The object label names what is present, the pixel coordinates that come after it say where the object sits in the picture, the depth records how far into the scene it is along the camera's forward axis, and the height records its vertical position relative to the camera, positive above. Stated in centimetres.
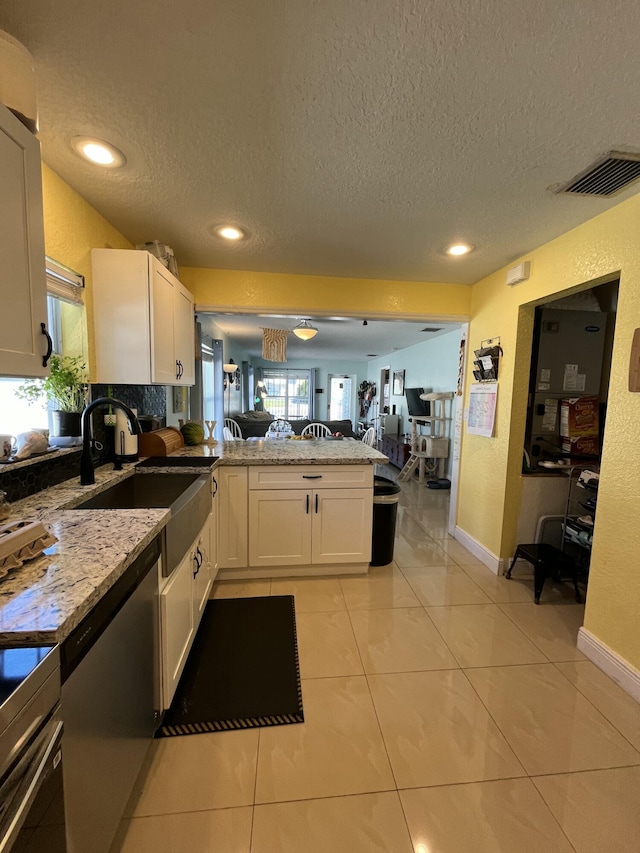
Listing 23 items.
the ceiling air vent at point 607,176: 144 +102
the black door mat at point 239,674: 151 -138
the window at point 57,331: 158 +33
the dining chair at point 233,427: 518 -47
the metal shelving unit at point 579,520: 238 -83
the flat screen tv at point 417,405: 608 -6
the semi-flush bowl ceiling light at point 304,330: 432 +85
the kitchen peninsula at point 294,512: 250 -83
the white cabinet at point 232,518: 248 -87
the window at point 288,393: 1108 +17
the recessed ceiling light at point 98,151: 142 +102
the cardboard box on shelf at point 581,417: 277 -9
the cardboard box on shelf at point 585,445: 275 -31
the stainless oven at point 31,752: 59 -66
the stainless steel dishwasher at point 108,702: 81 -85
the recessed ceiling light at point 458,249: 235 +105
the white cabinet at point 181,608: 138 -97
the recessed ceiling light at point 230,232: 216 +104
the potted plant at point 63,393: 169 +0
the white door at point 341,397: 1122 +9
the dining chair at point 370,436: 428 -45
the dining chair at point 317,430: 576 -56
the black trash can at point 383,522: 279 -96
